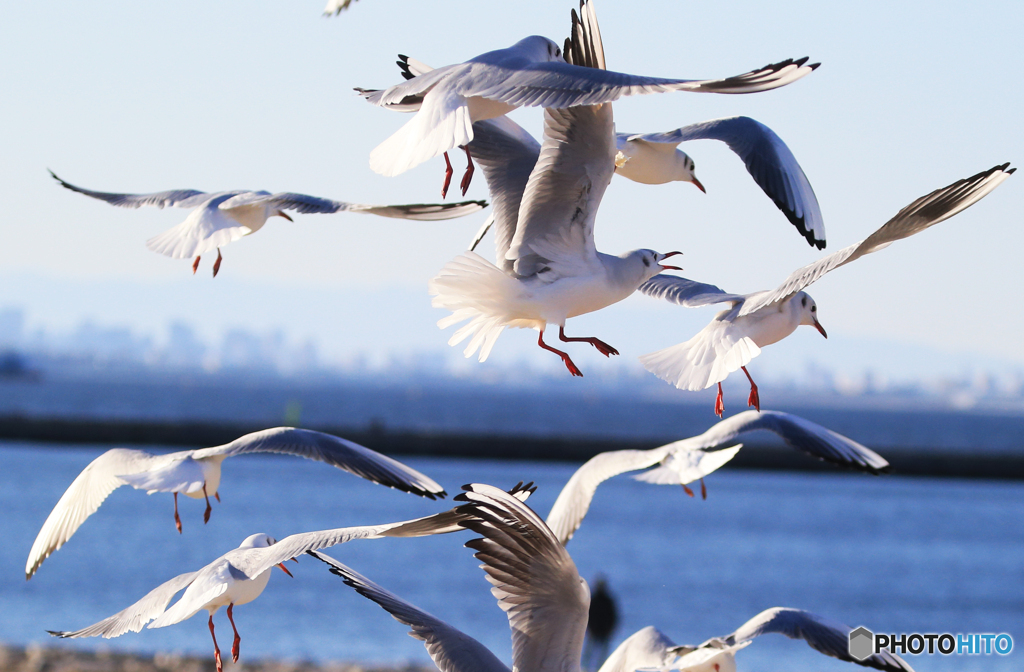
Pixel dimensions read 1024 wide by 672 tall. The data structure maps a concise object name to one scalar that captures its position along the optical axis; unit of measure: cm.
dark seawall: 9094
